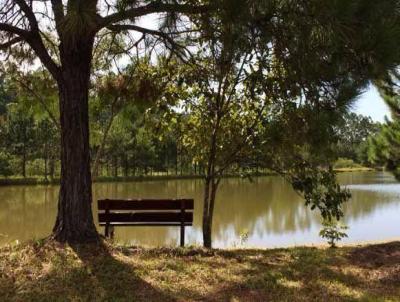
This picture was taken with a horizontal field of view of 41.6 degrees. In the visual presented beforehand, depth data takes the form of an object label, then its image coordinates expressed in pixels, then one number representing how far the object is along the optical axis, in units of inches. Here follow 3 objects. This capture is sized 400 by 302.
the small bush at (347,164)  2551.7
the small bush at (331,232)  315.9
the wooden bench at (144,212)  307.7
